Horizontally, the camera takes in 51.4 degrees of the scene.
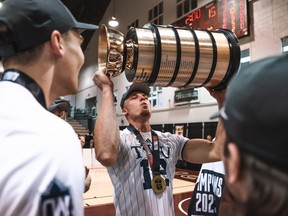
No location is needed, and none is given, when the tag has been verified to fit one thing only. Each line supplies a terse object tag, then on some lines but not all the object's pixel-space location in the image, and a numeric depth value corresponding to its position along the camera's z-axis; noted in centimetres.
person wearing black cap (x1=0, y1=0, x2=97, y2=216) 68
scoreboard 676
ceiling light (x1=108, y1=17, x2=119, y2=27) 1027
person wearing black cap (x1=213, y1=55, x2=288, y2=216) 49
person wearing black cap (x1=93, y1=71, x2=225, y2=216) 172
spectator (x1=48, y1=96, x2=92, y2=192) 249
